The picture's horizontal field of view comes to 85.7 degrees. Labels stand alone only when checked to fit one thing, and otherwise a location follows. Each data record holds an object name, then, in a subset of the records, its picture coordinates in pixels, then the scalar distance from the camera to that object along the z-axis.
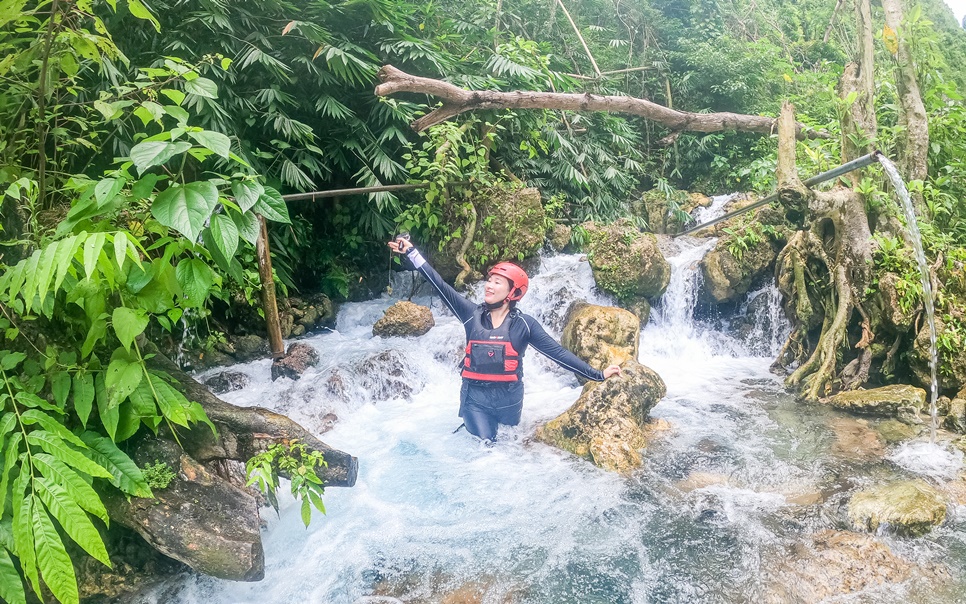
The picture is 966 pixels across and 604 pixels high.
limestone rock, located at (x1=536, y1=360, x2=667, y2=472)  4.16
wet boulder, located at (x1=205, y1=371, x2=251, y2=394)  5.79
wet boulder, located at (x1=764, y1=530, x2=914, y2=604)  2.71
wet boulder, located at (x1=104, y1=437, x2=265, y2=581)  2.37
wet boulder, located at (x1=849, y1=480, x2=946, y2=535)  3.12
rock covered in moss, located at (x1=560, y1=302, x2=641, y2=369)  5.89
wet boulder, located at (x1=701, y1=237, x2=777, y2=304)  7.35
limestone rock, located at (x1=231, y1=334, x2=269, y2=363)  6.64
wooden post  5.54
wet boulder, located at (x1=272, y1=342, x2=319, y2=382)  6.06
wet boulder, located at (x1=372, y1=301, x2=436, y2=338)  7.20
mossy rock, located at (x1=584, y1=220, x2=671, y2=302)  7.34
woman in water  4.22
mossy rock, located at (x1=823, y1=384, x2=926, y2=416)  4.75
